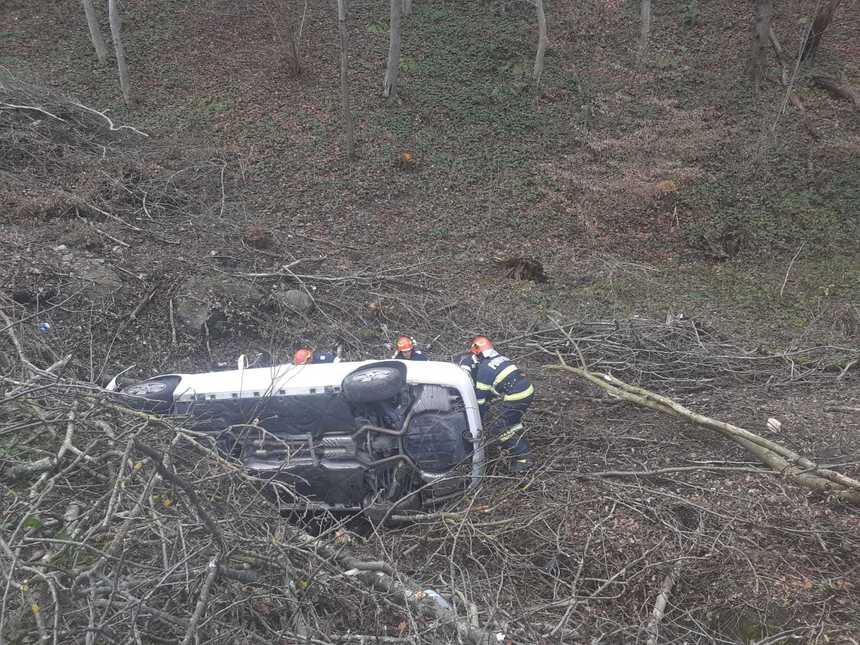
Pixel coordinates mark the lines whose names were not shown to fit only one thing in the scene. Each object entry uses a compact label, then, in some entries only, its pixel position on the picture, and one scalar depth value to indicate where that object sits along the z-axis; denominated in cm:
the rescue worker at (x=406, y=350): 563
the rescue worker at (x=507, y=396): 500
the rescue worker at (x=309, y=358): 518
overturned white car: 452
